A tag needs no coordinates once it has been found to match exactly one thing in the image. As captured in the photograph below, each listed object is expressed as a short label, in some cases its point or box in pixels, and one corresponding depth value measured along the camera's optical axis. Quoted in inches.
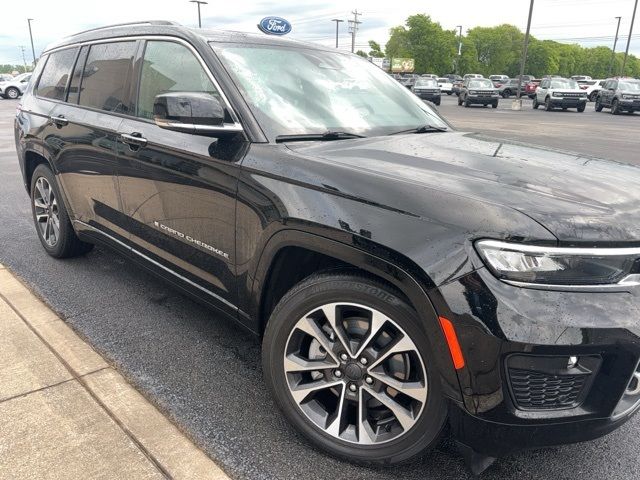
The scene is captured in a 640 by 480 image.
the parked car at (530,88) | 1979.6
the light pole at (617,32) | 2647.4
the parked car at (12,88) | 1387.8
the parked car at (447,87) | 2256.3
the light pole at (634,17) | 1923.2
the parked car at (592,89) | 1591.3
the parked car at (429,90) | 1355.4
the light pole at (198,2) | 2040.1
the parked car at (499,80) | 2103.6
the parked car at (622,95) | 1067.3
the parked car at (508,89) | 2059.5
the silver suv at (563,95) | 1176.2
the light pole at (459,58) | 3319.9
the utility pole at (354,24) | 2576.3
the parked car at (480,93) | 1314.7
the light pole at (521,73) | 1220.1
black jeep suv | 68.1
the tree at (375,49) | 4047.7
